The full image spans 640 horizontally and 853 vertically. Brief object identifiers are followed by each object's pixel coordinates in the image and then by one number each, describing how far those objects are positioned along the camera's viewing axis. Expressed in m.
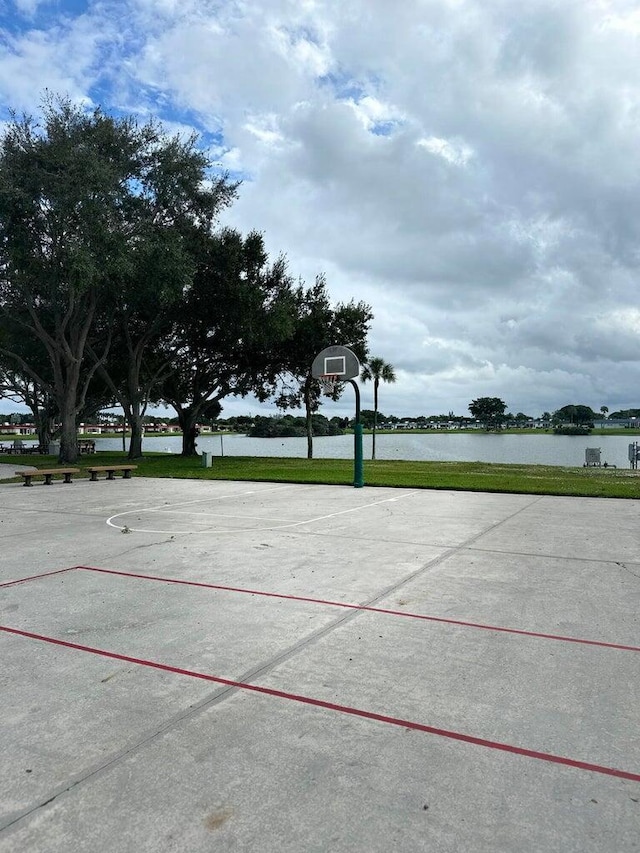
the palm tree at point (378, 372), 42.77
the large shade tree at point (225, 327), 29.22
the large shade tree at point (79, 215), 22.06
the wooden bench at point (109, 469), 19.11
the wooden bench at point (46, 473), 17.56
